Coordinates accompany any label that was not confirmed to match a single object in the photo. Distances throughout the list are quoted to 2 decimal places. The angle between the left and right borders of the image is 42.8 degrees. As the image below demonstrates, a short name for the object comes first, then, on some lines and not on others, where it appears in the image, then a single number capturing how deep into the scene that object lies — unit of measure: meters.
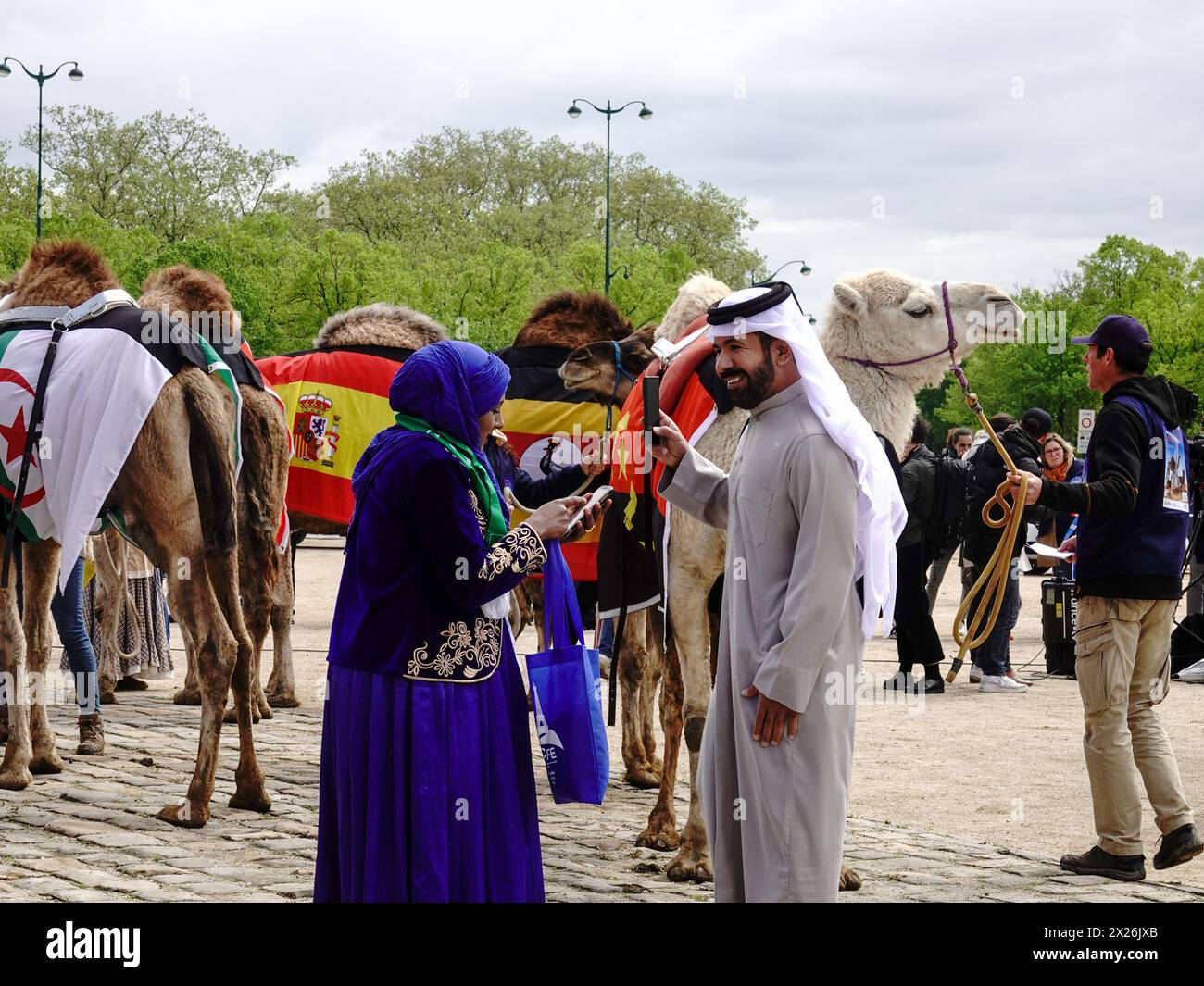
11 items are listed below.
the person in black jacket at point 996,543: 12.80
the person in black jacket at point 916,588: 12.65
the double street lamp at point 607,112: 40.25
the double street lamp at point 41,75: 36.59
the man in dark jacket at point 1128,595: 6.59
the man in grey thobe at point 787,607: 4.25
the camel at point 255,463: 9.52
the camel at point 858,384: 6.54
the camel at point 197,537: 7.42
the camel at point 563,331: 10.10
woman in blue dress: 4.59
